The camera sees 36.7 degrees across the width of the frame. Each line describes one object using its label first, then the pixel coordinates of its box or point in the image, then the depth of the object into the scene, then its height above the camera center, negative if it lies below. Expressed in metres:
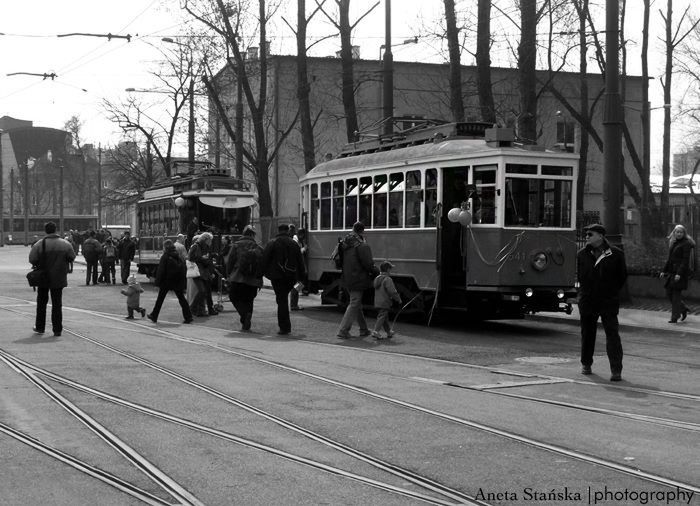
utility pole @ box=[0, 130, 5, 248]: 92.98 -0.18
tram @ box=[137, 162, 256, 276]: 31.27 +0.72
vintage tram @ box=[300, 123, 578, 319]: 16.83 +0.10
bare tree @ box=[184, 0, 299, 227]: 35.06 +5.77
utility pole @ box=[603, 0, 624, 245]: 18.75 +1.68
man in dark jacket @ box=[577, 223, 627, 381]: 11.27 -0.68
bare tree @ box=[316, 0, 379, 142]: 29.83 +5.01
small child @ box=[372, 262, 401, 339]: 15.80 -1.01
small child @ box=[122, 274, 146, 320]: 19.67 -1.26
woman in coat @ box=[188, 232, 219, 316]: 19.67 -0.69
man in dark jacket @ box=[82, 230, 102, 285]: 32.84 -0.80
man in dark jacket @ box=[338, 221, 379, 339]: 16.00 -0.65
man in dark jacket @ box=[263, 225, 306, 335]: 16.59 -0.62
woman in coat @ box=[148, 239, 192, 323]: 18.83 -0.89
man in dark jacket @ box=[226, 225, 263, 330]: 17.30 -0.78
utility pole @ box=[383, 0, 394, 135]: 25.11 +3.80
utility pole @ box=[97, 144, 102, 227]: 64.42 +2.46
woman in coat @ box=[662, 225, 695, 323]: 17.73 -0.69
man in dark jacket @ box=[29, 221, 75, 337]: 15.66 -0.55
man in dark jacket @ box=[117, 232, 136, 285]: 33.91 -0.80
